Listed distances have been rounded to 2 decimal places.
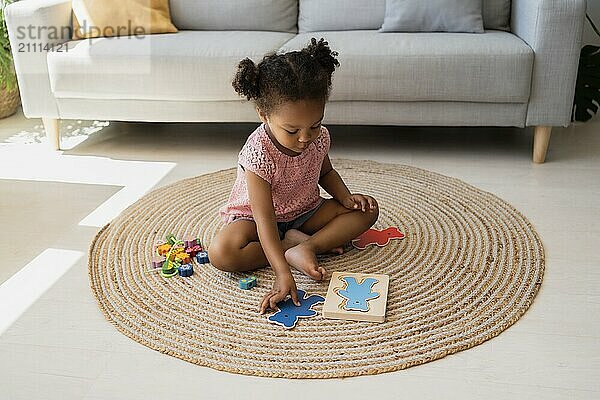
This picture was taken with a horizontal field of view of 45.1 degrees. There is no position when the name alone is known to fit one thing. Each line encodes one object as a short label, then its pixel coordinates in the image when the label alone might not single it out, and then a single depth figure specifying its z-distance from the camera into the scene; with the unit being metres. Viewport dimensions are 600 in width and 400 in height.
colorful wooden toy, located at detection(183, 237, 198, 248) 2.00
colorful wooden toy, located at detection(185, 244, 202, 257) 1.96
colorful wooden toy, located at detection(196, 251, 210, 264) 1.92
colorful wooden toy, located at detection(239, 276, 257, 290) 1.78
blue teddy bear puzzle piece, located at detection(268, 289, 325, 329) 1.63
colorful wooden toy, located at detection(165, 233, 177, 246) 2.01
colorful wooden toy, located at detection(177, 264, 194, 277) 1.85
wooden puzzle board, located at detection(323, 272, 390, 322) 1.63
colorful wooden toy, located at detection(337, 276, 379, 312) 1.66
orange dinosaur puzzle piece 2.00
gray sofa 2.50
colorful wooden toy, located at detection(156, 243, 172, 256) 1.96
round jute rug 1.53
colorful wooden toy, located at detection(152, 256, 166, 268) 1.91
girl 1.64
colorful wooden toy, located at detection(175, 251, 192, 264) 1.91
